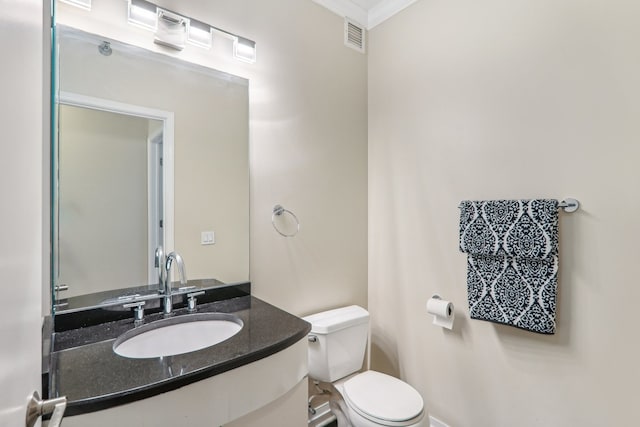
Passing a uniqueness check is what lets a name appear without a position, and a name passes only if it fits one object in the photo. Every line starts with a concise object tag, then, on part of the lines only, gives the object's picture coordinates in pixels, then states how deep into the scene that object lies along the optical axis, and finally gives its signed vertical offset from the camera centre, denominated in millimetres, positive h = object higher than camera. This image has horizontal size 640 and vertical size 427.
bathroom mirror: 1235 +243
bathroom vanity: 808 -431
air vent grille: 2121 +1262
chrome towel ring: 1792 +38
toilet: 1399 -844
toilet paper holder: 1696 -498
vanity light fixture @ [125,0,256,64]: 1365 +898
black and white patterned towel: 1342 -197
